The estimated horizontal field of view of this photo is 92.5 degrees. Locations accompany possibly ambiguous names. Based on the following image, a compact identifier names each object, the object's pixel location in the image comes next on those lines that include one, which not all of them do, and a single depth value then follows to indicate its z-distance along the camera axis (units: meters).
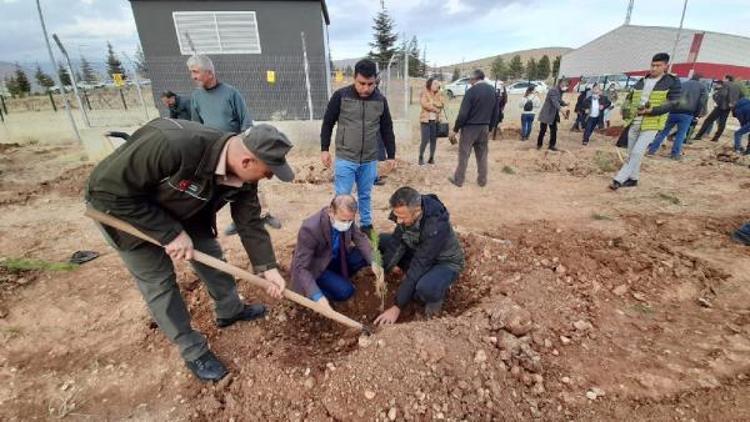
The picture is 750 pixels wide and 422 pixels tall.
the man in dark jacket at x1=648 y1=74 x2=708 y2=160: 6.93
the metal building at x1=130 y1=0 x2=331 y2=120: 9.62
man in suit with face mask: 2.58
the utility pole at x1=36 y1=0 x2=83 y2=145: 6.49
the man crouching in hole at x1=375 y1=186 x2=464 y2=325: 2.50
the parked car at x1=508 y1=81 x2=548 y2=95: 22.50
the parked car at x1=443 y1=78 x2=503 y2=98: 22.26
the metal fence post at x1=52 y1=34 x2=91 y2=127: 6.48
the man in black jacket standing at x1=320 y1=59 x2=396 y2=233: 3.44
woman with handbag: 6.19
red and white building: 29.16
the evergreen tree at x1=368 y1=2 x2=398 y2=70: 33.97
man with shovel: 1.60
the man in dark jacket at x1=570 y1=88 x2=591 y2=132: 10.16
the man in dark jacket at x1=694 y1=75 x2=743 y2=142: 8.12
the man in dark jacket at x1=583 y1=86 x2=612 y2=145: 8.56
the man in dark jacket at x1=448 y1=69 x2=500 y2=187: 5.06
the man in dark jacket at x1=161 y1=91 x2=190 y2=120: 4.47
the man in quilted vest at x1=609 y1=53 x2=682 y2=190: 4.55
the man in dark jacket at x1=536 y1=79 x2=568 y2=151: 7.46
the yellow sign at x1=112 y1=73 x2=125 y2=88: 7.59
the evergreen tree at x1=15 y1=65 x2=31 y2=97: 24.59
